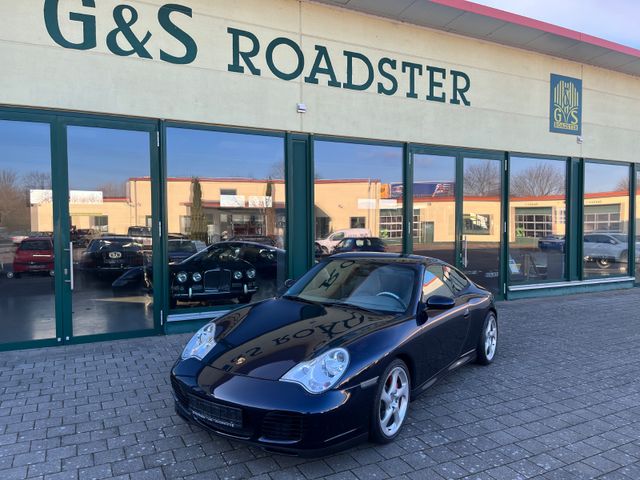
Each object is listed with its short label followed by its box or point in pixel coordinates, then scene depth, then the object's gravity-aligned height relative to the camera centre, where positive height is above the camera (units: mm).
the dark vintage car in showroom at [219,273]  6906 -799
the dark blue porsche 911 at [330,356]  2982 -1019
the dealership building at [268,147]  5996 +1247
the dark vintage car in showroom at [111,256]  6250 -463
